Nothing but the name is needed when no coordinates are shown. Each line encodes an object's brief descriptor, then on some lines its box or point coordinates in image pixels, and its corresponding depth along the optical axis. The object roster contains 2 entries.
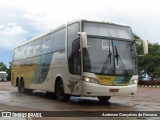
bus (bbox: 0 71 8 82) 39.73
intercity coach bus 7.78
